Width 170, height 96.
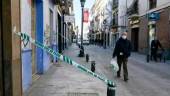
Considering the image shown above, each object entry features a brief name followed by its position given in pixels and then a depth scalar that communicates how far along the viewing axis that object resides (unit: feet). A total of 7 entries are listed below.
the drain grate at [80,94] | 13.51
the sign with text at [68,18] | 44.45
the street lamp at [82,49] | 39.43
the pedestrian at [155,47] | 34.60
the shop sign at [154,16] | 40.18
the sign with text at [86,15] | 50.59
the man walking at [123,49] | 18.96
